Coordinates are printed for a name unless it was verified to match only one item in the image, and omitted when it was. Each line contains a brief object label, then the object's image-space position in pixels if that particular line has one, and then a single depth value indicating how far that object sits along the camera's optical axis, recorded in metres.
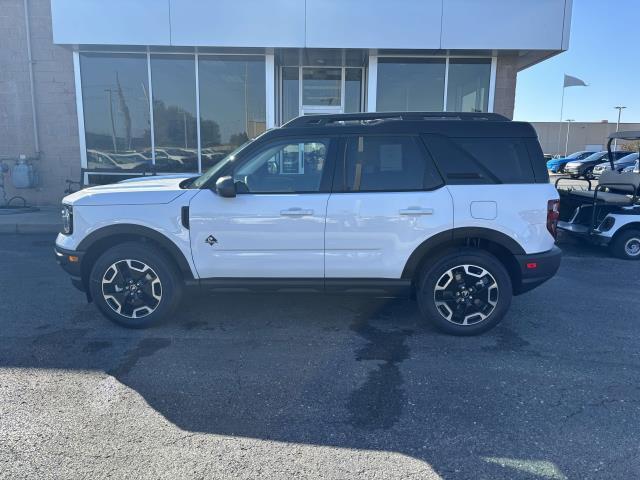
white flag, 15.49
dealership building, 10.05
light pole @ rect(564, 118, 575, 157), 57.03
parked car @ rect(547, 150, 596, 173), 33.75
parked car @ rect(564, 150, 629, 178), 26.95
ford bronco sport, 4.21
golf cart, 7.54
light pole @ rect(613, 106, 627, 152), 57.53
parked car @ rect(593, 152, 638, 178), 22.60
